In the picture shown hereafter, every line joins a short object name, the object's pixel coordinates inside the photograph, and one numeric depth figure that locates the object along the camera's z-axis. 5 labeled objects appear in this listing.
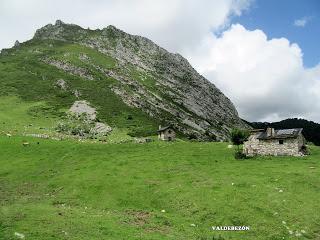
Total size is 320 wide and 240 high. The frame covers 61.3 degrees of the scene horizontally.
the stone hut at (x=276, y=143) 44.86
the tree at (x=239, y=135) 48.82
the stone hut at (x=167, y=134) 71.70
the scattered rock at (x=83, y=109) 86.40
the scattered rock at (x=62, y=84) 105.79
